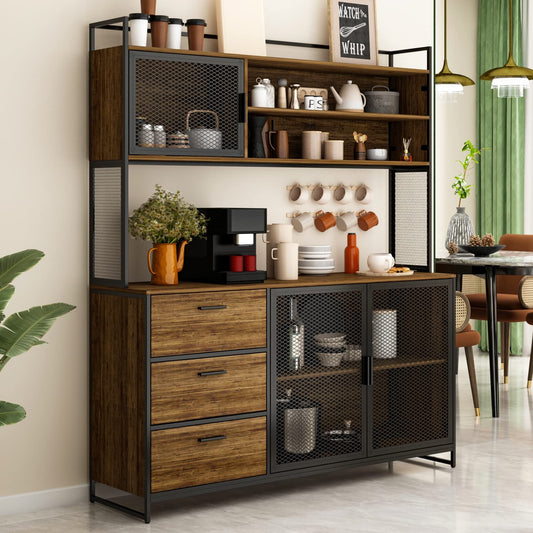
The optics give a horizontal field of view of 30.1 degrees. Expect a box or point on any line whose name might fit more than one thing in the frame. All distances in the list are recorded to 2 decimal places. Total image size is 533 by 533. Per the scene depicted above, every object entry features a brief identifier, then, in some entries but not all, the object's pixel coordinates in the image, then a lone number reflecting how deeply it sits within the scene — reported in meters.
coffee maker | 3.99
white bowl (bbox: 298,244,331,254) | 4.53
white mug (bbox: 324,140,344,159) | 4.50
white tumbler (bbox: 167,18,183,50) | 3.99
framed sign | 4.61
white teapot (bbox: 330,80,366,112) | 4.53
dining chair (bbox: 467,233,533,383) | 6.38
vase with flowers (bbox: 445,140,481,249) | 6.68
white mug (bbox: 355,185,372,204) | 4.83
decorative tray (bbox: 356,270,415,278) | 4.50
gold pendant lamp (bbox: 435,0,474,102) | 6.31
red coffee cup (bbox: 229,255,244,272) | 4.02
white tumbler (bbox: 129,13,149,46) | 3.90
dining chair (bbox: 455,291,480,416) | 5.53
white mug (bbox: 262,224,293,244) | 4.42
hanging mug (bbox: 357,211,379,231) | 4.82
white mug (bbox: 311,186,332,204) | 4.68
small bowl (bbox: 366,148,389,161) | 4.70
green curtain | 7.59
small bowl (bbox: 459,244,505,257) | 6.11
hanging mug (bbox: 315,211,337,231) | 4.68
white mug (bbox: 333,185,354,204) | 4.78
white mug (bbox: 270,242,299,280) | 4.33
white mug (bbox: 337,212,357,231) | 4.79
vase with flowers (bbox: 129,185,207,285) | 3.90
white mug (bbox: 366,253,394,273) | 4.54
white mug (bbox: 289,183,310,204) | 4.63
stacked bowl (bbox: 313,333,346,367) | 4.21
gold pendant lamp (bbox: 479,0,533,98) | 5.86
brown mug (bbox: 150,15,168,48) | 3.93
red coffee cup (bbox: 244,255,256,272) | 4.07
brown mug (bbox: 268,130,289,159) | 4.37
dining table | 5.65
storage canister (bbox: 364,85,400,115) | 4.65
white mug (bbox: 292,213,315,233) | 4.63
